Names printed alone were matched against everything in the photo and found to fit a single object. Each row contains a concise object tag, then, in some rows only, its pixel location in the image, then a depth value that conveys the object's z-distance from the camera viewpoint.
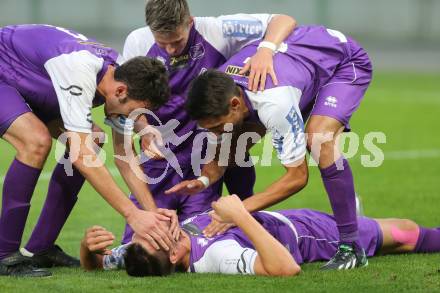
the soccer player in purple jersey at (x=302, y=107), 14.12
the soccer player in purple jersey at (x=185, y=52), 15.45
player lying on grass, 13.72
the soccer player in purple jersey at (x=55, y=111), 13.87
